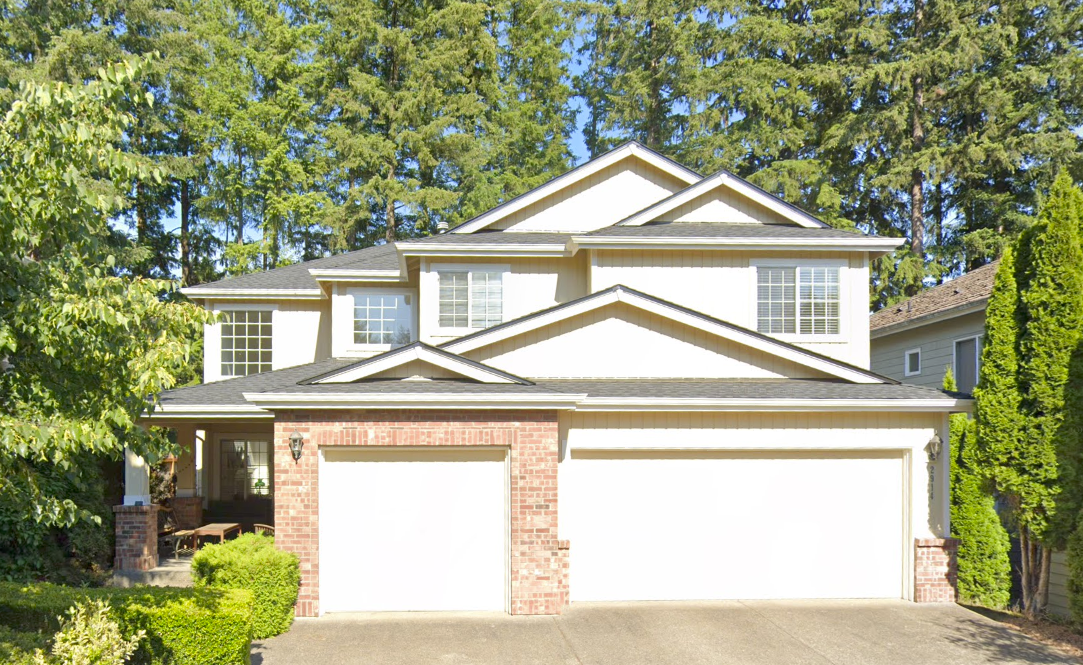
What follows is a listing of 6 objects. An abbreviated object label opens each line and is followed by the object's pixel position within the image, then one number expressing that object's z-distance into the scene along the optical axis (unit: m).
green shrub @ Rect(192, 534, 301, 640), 11.53
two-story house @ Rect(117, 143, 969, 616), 12.69
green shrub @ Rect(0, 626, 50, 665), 8.10
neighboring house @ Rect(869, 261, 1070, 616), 21.05
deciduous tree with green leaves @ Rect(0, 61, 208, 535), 6.04
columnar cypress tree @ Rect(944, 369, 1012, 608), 13.26
